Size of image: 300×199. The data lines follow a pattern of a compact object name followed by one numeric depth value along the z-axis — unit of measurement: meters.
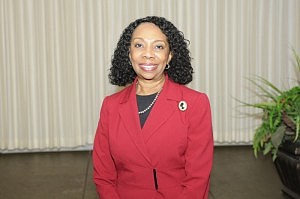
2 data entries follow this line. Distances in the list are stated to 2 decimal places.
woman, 1.63
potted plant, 3.26
